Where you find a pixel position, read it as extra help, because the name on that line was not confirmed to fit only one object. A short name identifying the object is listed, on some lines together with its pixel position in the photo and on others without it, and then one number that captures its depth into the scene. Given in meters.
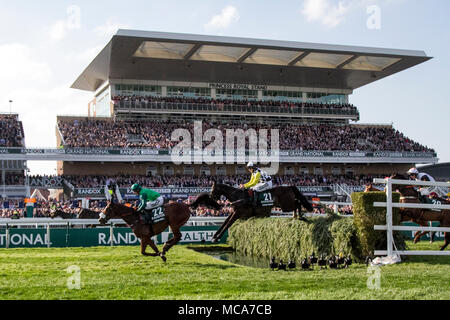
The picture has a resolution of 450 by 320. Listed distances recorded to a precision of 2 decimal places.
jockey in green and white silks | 11.16
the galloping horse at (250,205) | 14.04
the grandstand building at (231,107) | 41.59
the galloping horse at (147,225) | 11.16
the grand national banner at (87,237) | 16.27
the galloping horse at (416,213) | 11.48
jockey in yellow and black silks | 14.20
